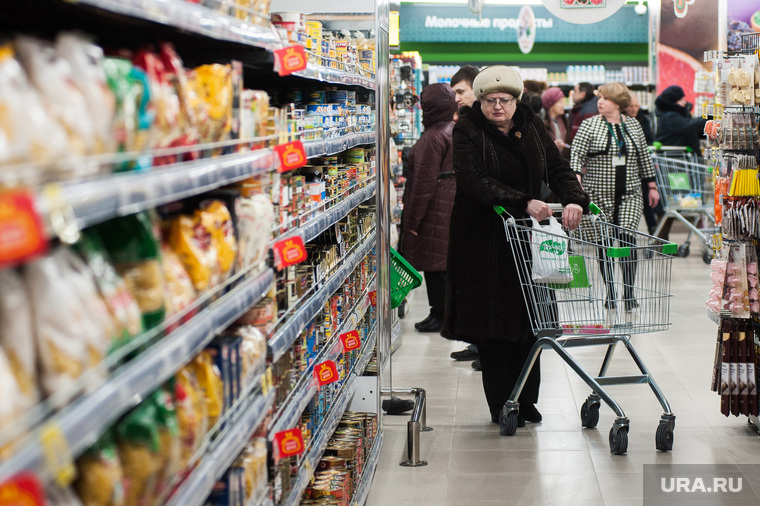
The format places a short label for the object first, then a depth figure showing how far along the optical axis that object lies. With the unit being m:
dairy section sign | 16.88
